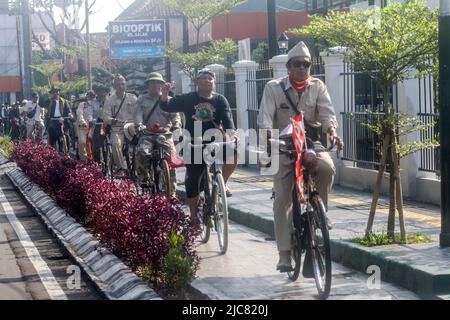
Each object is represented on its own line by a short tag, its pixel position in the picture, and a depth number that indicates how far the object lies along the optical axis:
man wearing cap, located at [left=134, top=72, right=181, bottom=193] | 12.27
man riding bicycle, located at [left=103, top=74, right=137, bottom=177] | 14.55
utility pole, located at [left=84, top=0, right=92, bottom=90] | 28.64
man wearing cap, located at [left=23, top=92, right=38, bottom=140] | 28.59
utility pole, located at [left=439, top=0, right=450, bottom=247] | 8.31
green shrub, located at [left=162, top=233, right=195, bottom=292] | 7.75
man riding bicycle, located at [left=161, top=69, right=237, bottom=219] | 10.06
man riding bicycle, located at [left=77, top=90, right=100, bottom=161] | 20.12
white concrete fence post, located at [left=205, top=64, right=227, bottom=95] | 22.16
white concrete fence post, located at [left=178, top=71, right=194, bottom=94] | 25.20
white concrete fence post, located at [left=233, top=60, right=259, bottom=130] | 20.11
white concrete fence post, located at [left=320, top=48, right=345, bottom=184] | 15.11
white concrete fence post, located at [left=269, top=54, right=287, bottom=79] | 17.36
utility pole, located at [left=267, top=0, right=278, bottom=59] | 19.34
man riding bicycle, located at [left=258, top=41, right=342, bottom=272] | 7.80
